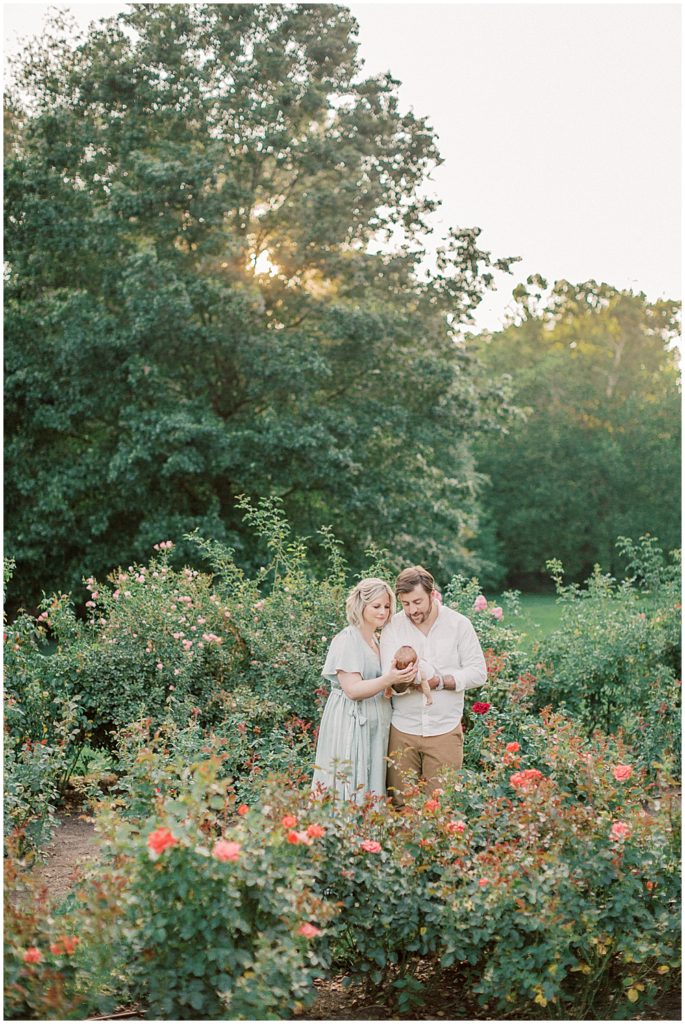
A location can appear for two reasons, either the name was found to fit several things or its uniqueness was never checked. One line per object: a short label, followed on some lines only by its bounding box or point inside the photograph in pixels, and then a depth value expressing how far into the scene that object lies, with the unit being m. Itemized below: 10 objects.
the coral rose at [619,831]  3.30
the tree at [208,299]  15.11
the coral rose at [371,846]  3.27
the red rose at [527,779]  3.50
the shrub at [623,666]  6.30
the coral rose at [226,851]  2.60
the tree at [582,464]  30.52
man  4.24
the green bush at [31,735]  4.49
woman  4.17
